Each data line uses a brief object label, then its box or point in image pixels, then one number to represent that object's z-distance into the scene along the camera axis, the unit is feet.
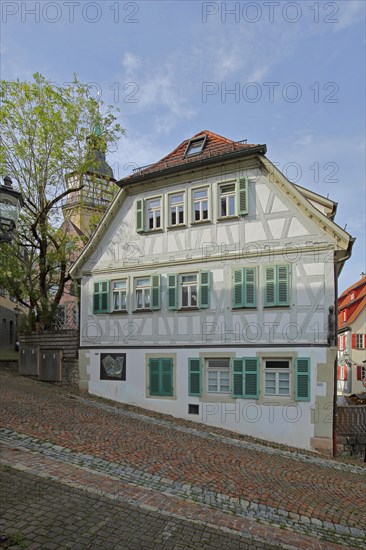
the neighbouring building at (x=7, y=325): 123.85
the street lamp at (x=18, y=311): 73.03
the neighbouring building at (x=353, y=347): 123.24
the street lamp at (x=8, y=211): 19.94
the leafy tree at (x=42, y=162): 60.34
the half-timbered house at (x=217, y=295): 43.75
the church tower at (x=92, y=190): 64.59
